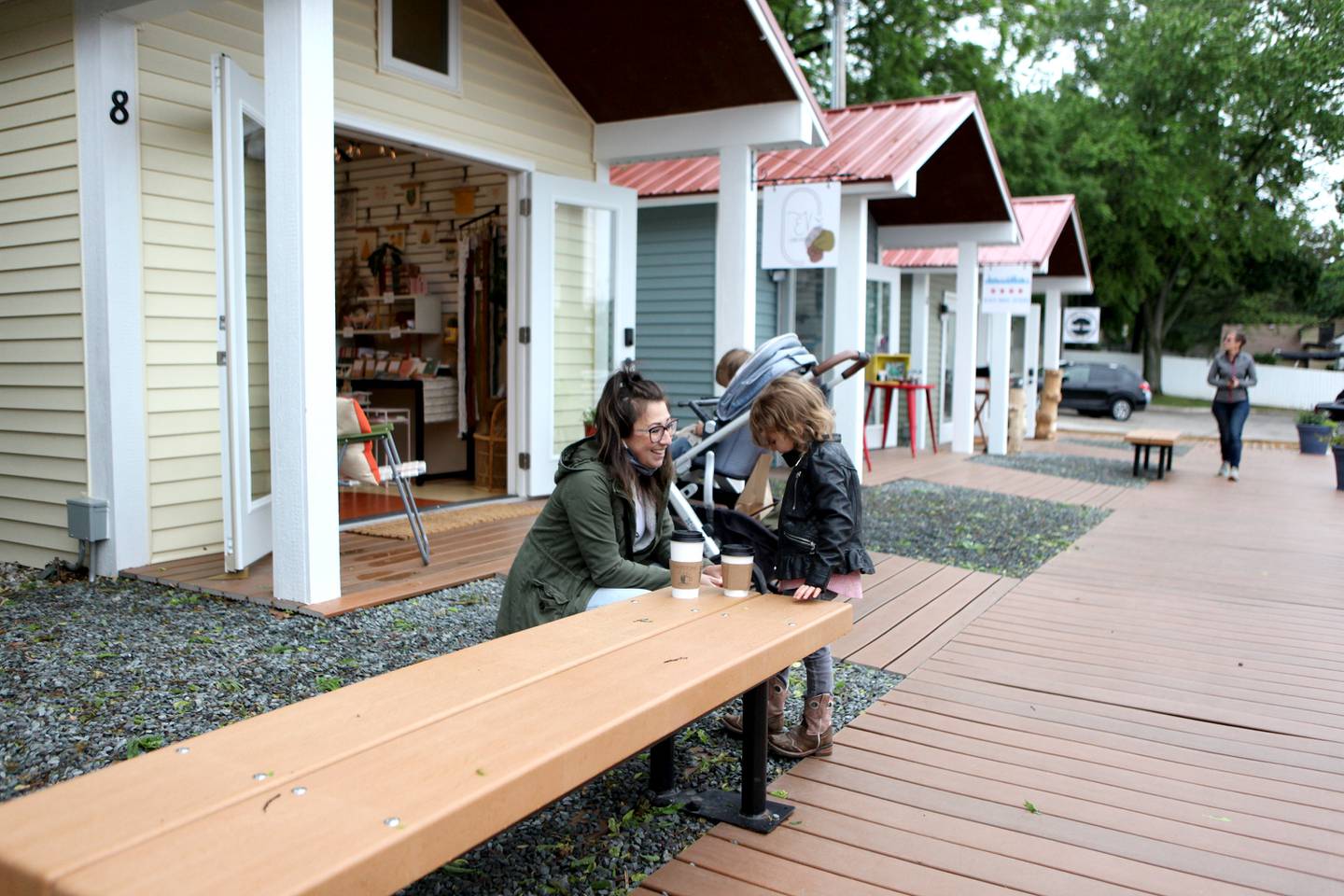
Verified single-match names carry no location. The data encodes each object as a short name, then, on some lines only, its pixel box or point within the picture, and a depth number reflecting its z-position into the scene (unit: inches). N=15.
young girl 124.3
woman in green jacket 124.0
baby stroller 197.2
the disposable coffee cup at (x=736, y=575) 119.7
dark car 938.7
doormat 251.1
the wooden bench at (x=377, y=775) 52.7
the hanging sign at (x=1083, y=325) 852.0
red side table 481.7
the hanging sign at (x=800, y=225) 323.3
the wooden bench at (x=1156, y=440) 449.6
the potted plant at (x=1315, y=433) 604.4
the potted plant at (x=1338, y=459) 434.3
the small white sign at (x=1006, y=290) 531.2
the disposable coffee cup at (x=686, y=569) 117.1
